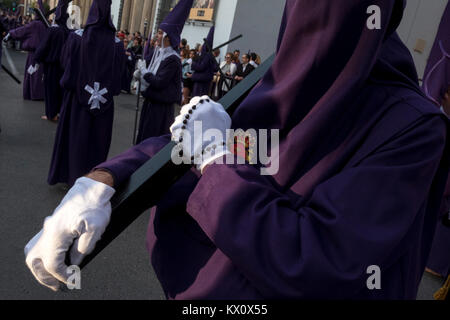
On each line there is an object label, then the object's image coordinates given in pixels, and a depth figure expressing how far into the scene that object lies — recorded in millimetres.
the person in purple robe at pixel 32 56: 7340
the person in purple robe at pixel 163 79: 4680
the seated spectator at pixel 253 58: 10504
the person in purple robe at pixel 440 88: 3699
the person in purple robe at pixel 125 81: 6251
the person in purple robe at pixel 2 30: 4969
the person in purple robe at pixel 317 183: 774
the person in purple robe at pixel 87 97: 3783
